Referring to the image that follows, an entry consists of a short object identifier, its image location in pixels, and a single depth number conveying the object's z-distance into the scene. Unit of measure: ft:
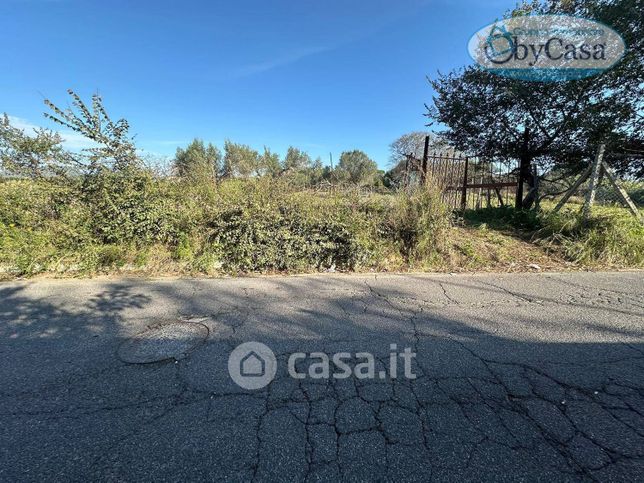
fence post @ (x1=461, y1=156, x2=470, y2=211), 28.64
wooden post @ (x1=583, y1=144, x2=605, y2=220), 19.15
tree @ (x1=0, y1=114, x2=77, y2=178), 16.99
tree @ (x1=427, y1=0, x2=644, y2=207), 21.09
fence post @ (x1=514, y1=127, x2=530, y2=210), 26.43
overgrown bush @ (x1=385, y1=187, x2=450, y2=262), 17.12
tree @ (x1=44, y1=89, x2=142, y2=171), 16.29
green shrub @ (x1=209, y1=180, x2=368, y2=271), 15.96
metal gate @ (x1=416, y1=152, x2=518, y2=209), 27.14
